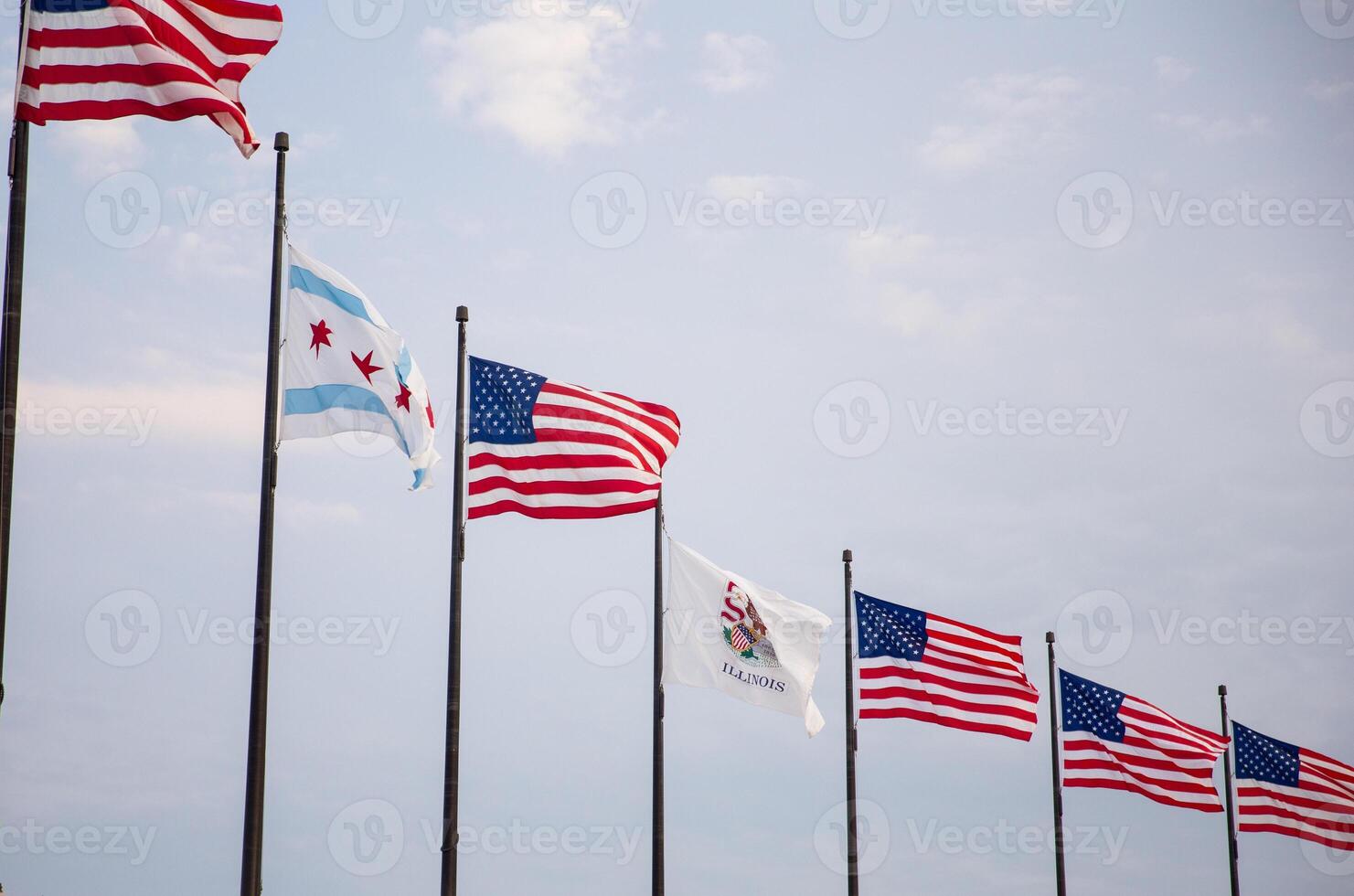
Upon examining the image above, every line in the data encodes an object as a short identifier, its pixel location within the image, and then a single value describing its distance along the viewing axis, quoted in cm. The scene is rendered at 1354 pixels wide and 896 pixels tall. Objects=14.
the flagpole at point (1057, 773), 3534
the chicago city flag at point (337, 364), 1877
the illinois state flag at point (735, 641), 2642
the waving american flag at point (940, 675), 2966
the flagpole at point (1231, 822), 3853
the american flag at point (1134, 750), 3341
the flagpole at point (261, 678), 1596
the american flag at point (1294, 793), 3641
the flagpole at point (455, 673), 1941
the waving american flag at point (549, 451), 2225
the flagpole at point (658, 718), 2422
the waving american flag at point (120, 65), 1502
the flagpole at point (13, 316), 1384
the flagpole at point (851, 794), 2836
